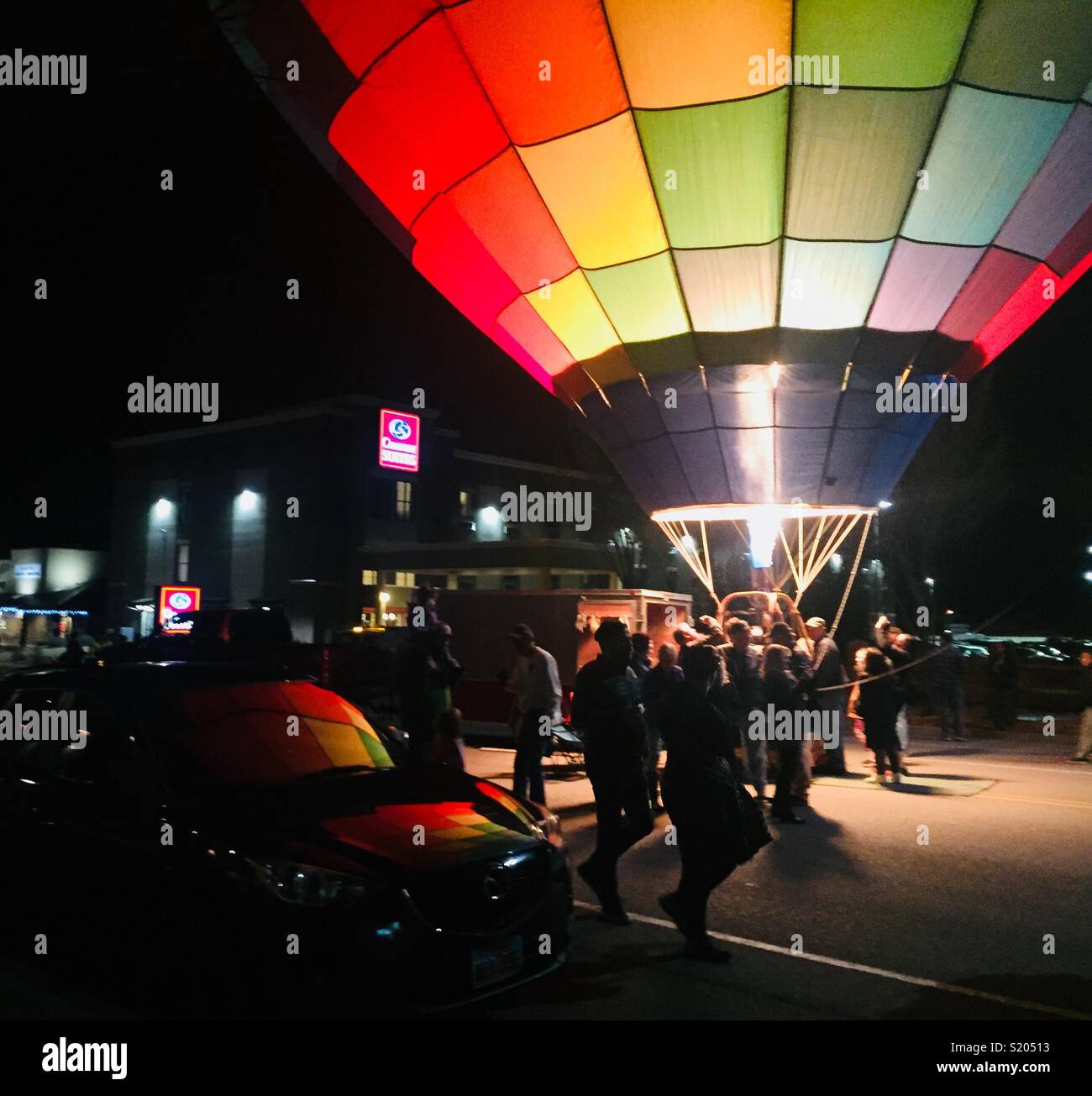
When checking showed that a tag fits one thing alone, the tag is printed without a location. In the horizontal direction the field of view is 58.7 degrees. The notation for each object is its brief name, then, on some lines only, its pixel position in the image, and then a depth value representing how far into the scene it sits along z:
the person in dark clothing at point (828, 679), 11.38
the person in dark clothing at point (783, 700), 8.99
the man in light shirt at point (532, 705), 8.64
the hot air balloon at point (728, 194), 8.84
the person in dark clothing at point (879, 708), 11.23
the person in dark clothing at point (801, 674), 9.59
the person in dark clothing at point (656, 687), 8.74
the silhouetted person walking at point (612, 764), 5.91
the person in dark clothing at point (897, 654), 11.42
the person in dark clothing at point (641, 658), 9.29
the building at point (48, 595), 51.47
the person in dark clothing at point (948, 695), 15.90
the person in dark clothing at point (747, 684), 9.62
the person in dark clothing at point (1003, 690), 17.41
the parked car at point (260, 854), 3.84
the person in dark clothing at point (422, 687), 8.61
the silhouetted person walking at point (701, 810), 5.27
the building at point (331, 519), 36.75
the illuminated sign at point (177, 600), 26.06
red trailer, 15.27
